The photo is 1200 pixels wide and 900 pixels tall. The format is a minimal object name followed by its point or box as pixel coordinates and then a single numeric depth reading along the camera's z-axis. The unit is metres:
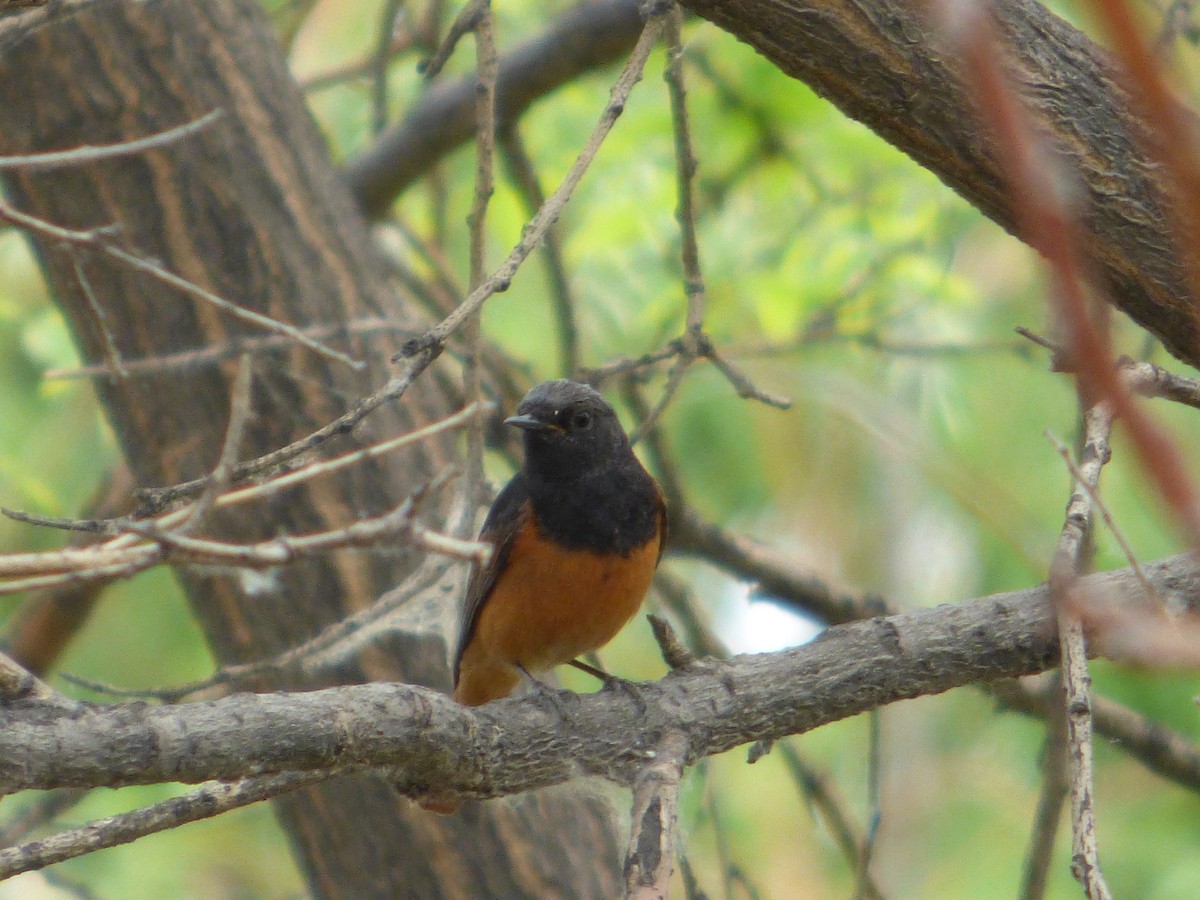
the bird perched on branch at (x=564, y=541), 9.00
